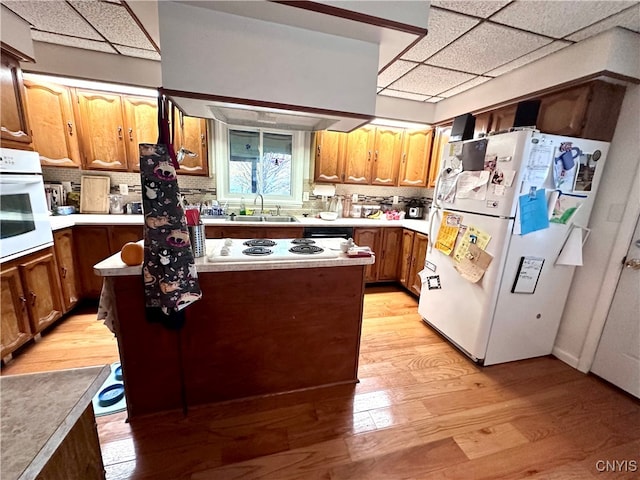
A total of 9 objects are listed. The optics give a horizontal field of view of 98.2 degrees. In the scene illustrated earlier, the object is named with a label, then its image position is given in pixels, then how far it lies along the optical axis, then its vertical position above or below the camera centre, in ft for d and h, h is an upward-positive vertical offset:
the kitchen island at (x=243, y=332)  5.01 -3.06
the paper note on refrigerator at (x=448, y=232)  7.66 -1.34
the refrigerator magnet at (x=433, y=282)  8.42 -2.99
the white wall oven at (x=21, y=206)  6.10 -1.05
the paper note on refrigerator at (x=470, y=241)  6.75 -1.35
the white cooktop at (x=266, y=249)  5.30 -1.59
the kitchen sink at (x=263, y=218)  10.73 -1.71
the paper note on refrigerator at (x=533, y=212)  6.21 -0.50
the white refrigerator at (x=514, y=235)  6.19 -1.08
